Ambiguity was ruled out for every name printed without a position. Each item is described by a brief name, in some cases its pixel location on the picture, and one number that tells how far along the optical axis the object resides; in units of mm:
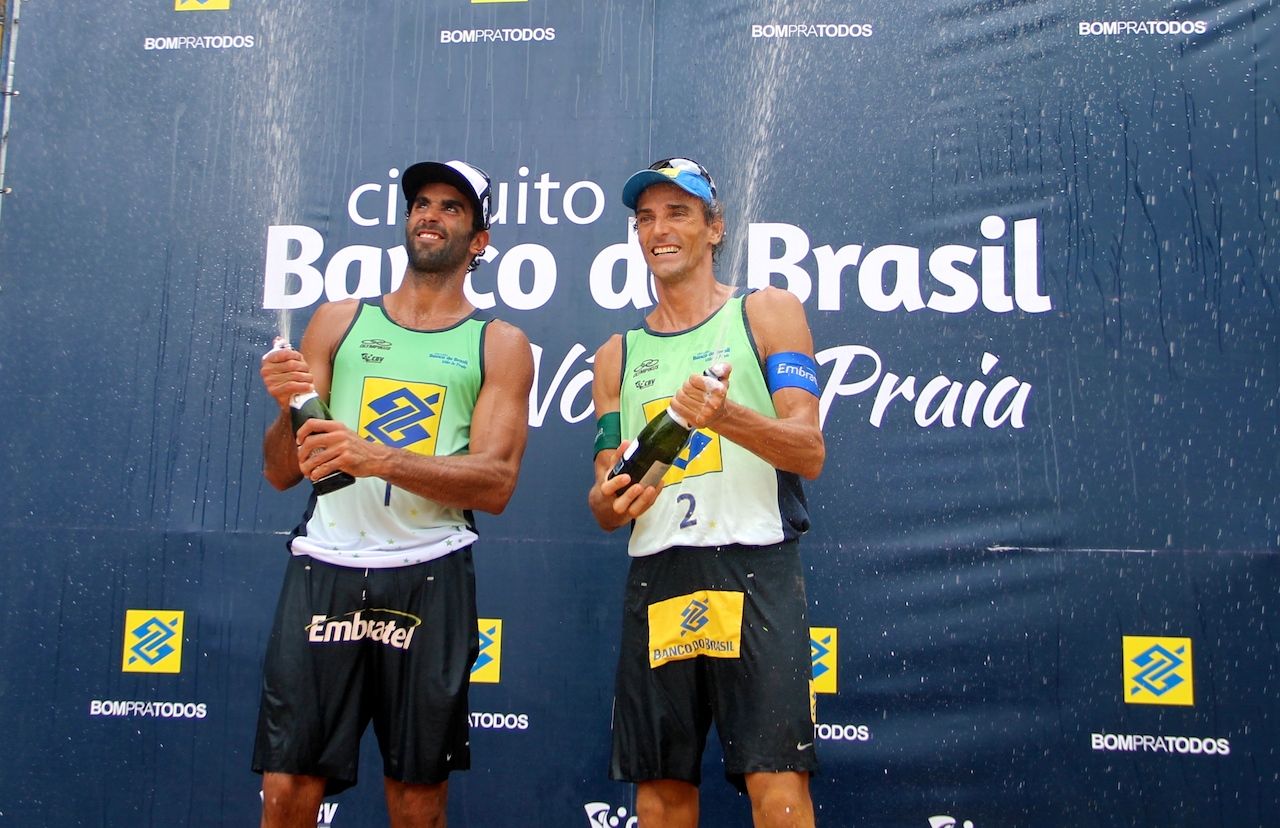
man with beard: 2096
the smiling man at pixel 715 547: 1987
